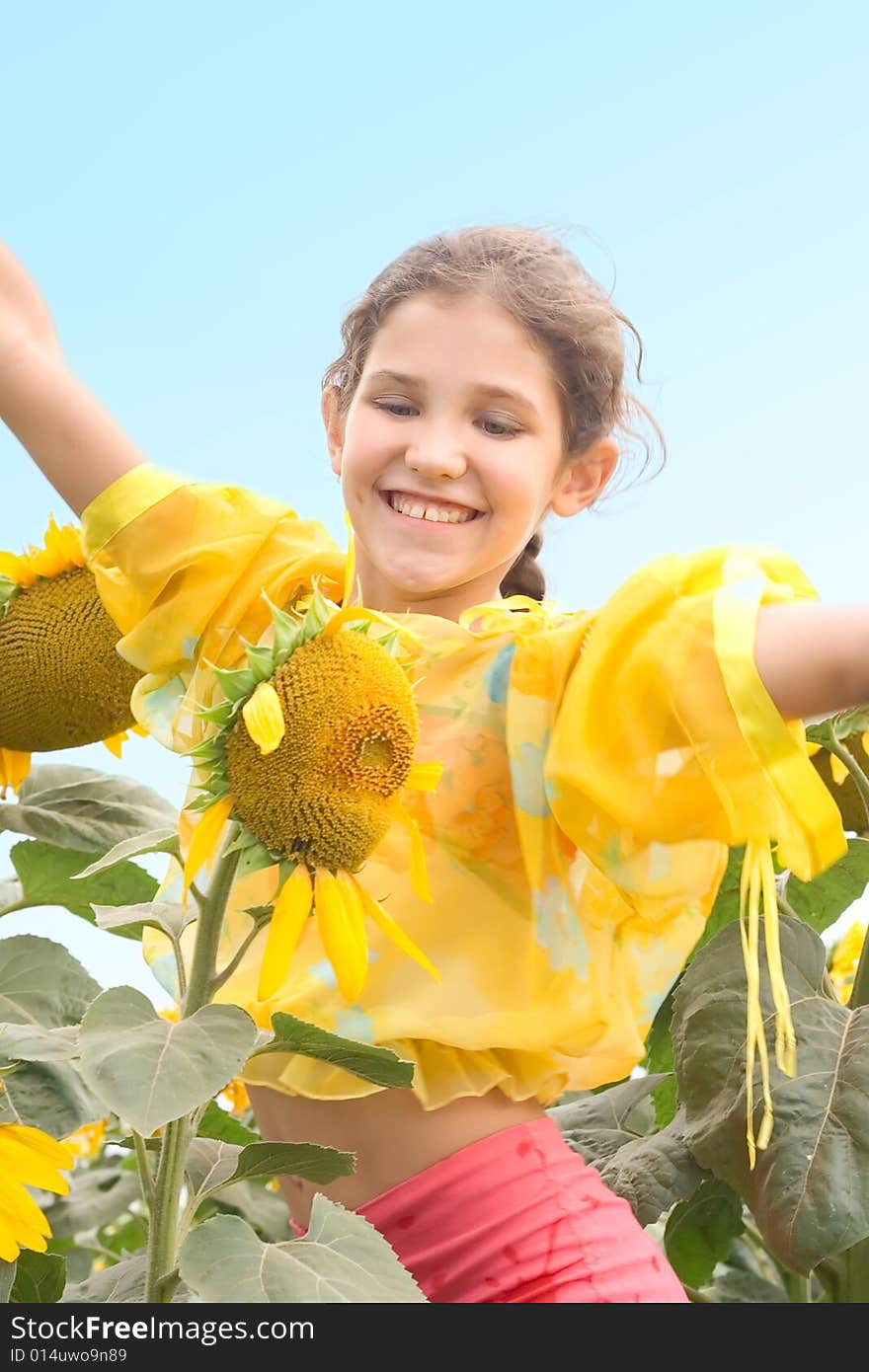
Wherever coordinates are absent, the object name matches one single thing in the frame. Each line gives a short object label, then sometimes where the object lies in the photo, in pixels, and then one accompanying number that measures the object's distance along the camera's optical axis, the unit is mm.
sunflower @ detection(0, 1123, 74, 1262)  1603
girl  1674
